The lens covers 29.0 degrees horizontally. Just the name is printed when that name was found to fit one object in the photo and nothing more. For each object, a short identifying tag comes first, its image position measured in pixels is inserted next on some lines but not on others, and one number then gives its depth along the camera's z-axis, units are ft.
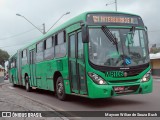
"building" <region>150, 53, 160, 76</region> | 135.92
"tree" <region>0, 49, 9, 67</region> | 348.59
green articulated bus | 31.48
